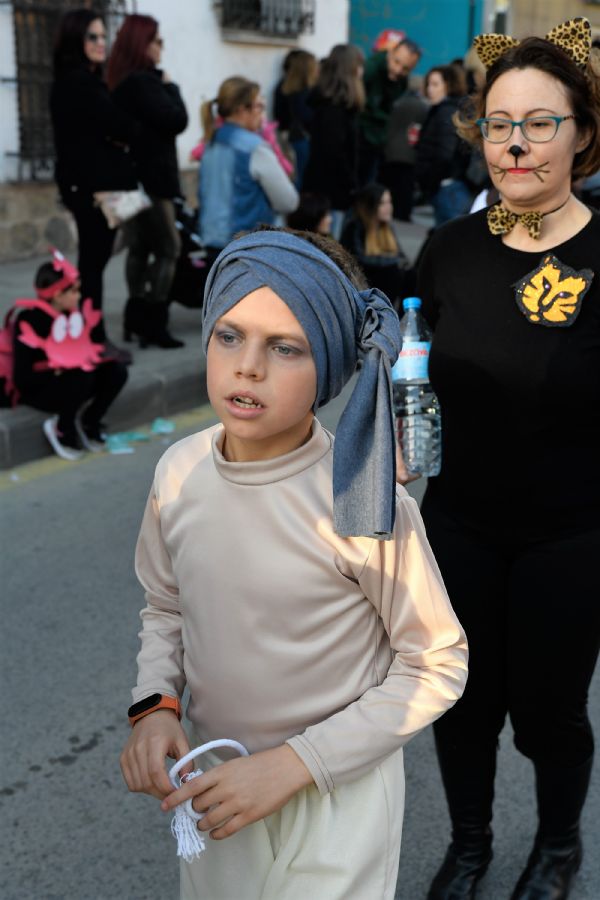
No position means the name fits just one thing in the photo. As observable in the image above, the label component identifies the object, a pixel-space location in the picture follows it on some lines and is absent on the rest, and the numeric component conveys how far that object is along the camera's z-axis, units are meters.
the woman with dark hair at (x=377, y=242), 8.52
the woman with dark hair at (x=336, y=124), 10.21
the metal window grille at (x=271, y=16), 13.10
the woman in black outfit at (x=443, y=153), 9.42
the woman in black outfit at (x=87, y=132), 7.09
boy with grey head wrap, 1.72
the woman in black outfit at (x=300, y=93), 13.07
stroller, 8.50
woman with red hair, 7.46
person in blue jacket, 7.83
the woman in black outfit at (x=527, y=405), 2.47
